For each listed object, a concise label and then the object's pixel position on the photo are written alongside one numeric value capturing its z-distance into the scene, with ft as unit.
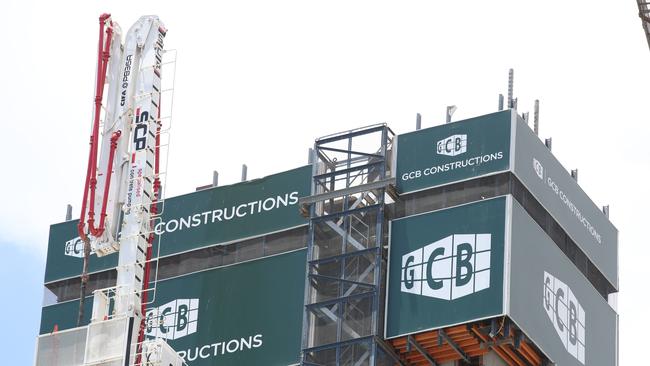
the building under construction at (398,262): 286.87
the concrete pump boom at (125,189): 269.64
